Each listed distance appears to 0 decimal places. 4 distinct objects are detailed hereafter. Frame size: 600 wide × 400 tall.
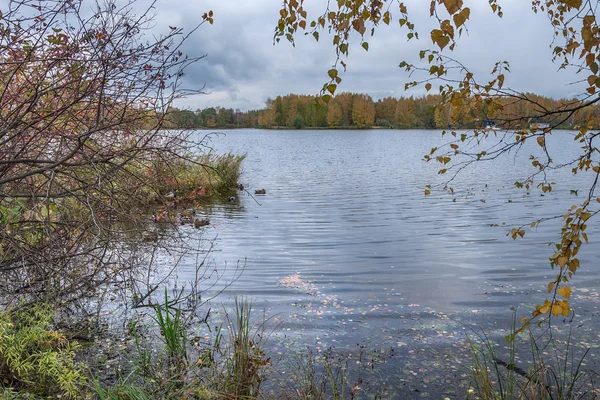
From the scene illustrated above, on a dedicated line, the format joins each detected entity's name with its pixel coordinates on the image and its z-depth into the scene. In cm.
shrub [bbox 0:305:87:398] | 395
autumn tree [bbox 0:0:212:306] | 415
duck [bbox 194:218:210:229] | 1125
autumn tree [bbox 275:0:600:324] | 266
